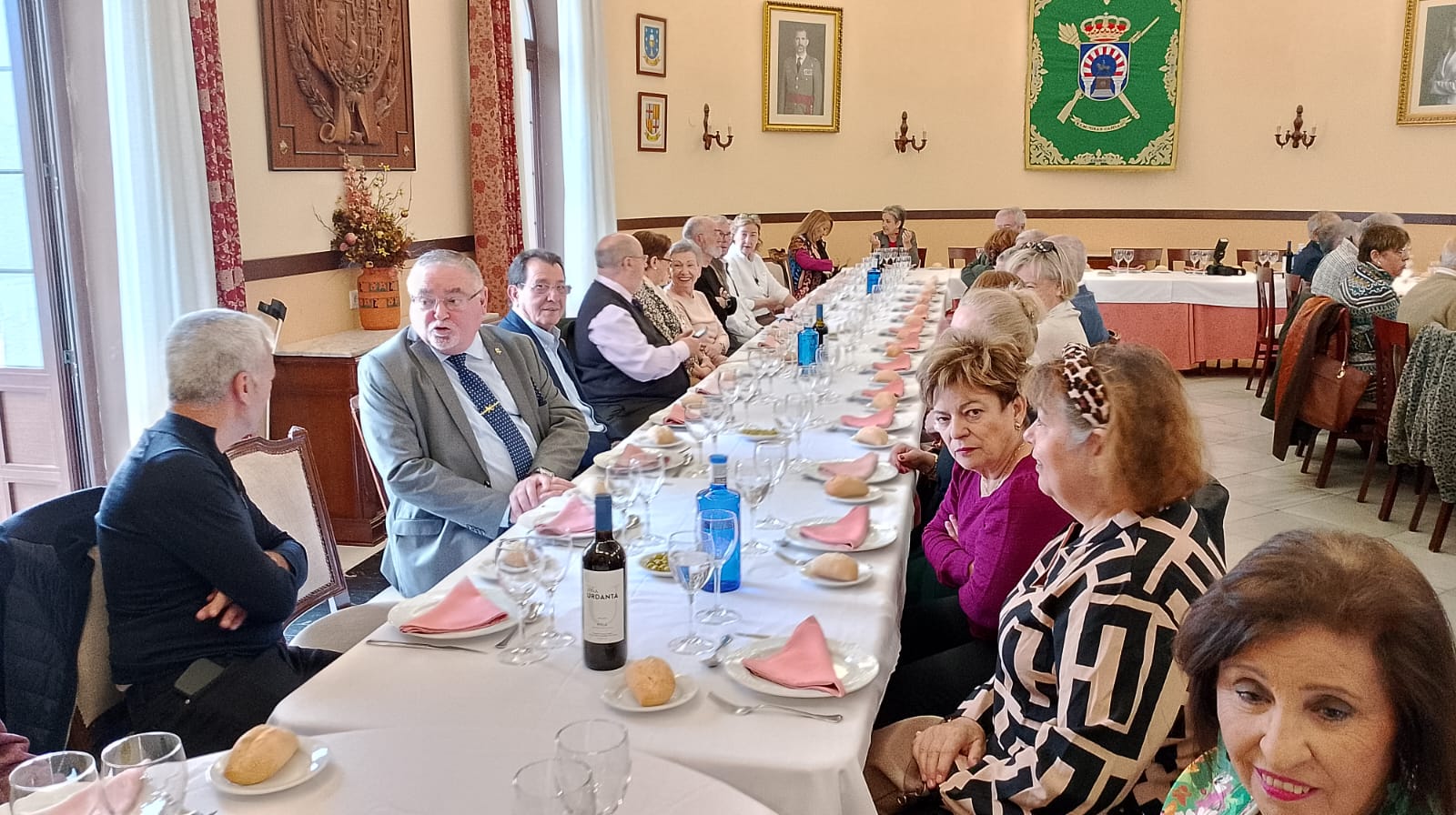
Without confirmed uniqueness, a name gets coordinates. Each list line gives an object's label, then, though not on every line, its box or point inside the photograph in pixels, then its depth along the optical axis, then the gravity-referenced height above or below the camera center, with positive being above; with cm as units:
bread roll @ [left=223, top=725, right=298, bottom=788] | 147 -72
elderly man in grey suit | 317 -67
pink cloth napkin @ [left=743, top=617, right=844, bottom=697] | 179 -74
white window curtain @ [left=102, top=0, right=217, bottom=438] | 423 +14
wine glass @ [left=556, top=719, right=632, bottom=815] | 131 -64
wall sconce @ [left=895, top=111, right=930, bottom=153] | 1206 +78
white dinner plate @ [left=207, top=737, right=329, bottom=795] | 146 -75
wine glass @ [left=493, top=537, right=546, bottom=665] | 193 -63
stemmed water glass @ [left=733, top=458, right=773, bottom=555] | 250 -60
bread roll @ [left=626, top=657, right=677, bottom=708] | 173 -73
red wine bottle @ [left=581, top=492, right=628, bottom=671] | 181 -64
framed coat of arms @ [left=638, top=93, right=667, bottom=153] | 1021 +82
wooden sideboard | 516 -95
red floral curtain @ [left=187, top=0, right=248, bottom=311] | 459 +24
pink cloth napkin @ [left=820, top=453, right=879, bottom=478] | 312 -72
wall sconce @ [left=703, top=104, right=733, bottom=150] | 1084 +70
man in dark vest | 507 -64
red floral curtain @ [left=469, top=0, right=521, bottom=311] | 733 +47
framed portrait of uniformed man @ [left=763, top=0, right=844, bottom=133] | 1134 +149
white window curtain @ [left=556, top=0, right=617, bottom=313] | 885 +61
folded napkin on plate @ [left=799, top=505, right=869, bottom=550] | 248 -72
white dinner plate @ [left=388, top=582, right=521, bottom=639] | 201 -74
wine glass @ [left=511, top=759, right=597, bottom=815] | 129 -67
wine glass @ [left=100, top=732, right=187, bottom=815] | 133 -67
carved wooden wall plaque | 537 +68
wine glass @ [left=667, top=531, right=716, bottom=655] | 191 -61
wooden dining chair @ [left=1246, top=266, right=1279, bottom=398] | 858 -95
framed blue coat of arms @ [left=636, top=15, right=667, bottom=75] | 1012 +151
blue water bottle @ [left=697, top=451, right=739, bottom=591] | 246 -63
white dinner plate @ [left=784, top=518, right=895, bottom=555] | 248 -74
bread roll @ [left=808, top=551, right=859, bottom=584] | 228 -73
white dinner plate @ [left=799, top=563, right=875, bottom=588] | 227 -75
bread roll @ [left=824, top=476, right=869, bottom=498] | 292 -72
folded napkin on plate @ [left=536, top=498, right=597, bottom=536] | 257 -72
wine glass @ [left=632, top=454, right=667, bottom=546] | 246 -59
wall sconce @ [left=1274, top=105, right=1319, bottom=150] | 1116 +73
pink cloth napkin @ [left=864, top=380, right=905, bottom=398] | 431 -70
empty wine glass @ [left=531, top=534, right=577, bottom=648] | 196 -67
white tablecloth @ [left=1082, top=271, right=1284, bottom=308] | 905 -65
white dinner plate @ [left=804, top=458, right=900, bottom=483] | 310 -74
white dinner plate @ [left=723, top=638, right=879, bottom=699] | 178 -76
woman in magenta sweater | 237 -70
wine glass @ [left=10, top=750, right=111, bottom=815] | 130 -67
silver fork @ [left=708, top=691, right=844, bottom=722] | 172 -77
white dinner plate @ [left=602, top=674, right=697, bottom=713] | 173 -76
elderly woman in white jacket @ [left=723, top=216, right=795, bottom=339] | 873 -48
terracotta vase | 599 -46
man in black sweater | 224 -72
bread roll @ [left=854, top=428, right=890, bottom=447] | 349 -71
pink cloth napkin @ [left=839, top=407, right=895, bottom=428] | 378 -71
